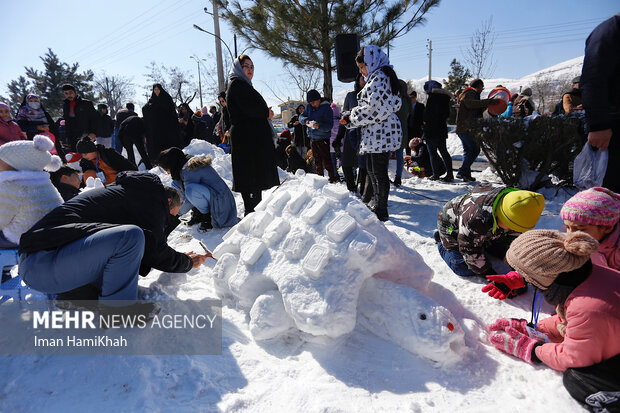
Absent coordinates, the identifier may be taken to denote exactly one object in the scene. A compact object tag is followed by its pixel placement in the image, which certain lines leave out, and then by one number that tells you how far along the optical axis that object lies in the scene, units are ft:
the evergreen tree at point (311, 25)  31.99
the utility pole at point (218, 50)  47.52
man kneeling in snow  6.14
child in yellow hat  6.88
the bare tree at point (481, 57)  52.11
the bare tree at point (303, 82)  59.83
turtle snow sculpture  6.06
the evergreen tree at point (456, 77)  82.69
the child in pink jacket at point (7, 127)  16.30
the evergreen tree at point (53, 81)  82.99
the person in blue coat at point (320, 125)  17.42
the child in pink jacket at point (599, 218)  5.64
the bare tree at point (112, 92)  118.83
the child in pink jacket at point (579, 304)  4.60
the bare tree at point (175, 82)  106.32
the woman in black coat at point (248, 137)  12.10
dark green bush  14.19
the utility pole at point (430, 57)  108.24
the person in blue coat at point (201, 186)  13.17
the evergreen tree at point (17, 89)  89.97
